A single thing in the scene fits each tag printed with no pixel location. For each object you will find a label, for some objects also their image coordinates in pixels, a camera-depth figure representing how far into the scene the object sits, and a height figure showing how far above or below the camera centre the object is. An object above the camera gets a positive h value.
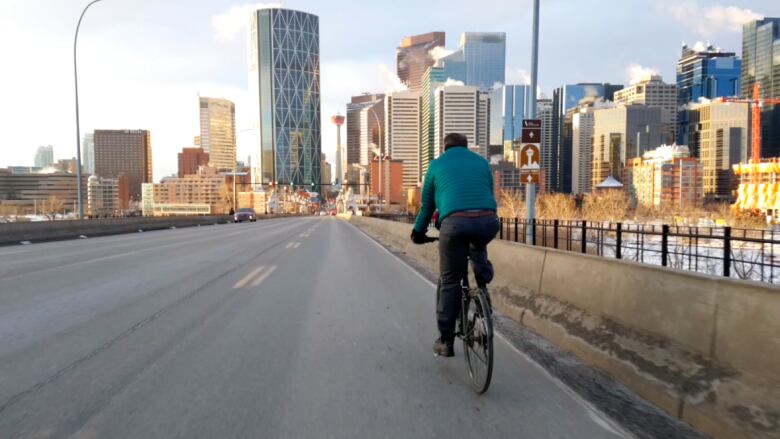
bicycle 3.59 -1.10
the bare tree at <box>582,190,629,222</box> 56.75 -1.78
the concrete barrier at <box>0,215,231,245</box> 19.73 -1.73
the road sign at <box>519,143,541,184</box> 12.27 +0.82
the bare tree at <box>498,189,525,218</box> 52.03 -1.49
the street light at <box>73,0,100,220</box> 25.53 +2.27
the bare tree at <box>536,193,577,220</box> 49.51 -1.53
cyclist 3.92 -0.21
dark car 53.78 -2.41
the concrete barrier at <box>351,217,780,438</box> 2.79 -1.04
